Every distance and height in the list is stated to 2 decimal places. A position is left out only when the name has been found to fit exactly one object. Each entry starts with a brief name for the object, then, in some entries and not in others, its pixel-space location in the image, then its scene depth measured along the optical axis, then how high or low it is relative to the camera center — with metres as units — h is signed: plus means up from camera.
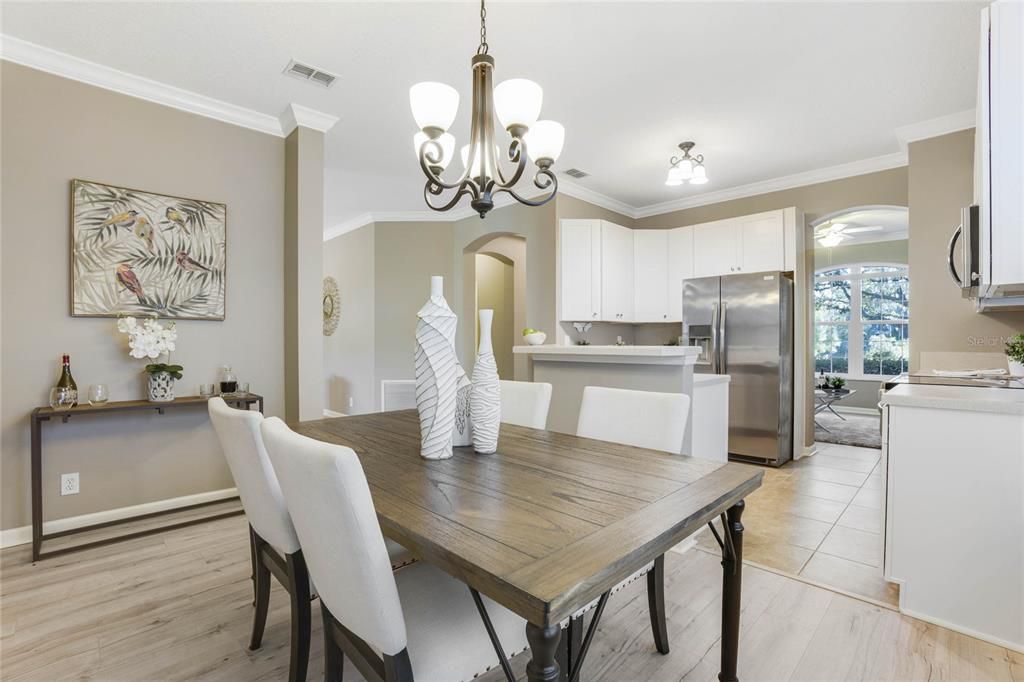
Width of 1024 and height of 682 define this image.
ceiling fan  6.06 +1.39
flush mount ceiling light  3.35 +1.18
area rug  5.29 -1.17
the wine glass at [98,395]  2.61 -0.32
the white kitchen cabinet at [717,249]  4.51 +0.89
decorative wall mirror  6.66 +0.47
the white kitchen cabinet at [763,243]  4.25 +0.89
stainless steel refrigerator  4.12 -0.14
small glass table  6.20 -0.78
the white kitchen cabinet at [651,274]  4.96 +0.70
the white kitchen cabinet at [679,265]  4.80 +0.76
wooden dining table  0.77 -0.39
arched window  7.58 +0.31
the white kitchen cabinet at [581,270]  4.45 +0.67
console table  2.32 -0.52
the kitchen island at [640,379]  2.74 -0.27
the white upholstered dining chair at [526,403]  2.12 -0.30
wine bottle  2.51 -0.21
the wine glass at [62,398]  2.47 -0.32
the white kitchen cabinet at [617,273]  4.71 +0.68
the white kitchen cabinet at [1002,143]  1.64 +0.71
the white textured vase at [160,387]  2.74 -0.29
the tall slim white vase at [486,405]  1.54 -0.22
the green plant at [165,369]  2.74 -0.18
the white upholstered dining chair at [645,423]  1.67 -0.34
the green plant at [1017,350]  2.47 -0.06
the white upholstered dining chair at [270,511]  1.29 -0.50
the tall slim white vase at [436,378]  1.46 -0.12
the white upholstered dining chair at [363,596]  0.87 -0.54
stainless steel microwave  1.95 +0.40
